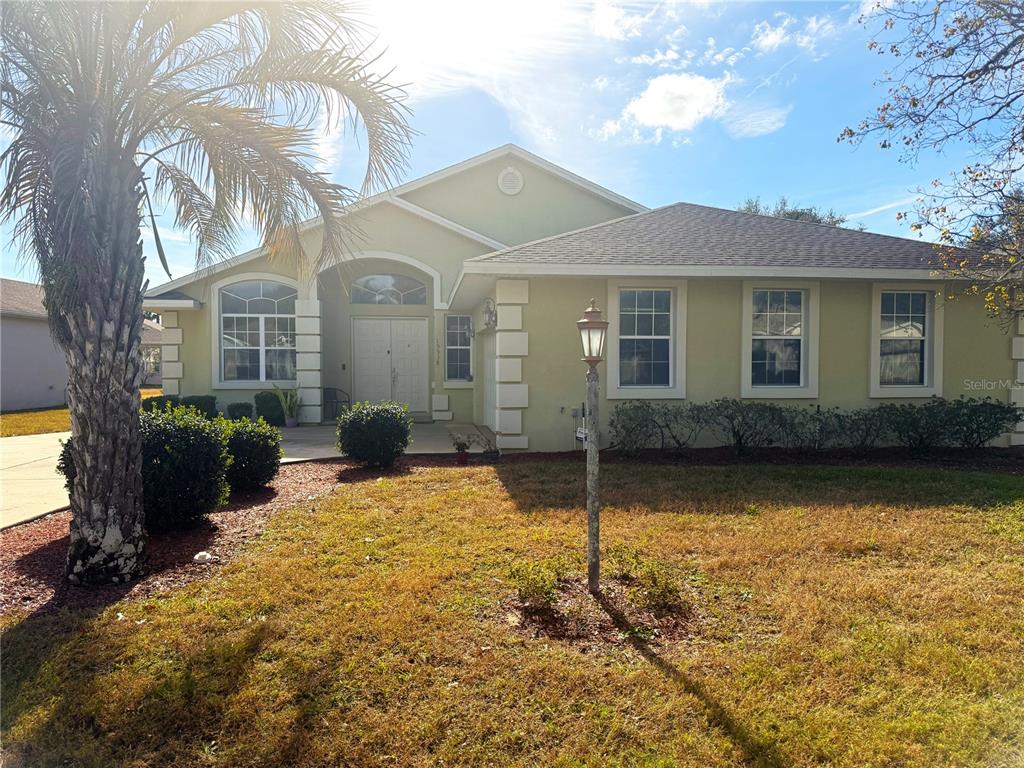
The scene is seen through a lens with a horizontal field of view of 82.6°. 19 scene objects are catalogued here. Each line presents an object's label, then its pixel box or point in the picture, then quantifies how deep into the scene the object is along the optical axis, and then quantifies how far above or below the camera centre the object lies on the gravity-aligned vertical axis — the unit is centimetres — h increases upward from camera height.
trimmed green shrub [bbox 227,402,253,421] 1345 -90
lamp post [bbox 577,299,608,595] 410 -46
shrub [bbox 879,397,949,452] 904 -80
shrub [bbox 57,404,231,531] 530 -92
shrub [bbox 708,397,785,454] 899 -74
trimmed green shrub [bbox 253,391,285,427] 1360 -86
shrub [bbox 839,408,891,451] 923 -87
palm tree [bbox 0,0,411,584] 407 +175
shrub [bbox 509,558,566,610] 386 -146
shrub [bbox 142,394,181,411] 1272 -66
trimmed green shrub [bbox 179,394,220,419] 1304 -72
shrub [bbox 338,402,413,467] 839 -91
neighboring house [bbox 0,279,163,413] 1952 +45
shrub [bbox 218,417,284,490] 698 -101
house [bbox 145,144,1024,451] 920 +87
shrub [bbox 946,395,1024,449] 905 -74
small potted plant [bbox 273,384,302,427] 1366 -80
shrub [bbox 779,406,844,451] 915 -89
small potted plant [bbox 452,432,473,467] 907 -126
